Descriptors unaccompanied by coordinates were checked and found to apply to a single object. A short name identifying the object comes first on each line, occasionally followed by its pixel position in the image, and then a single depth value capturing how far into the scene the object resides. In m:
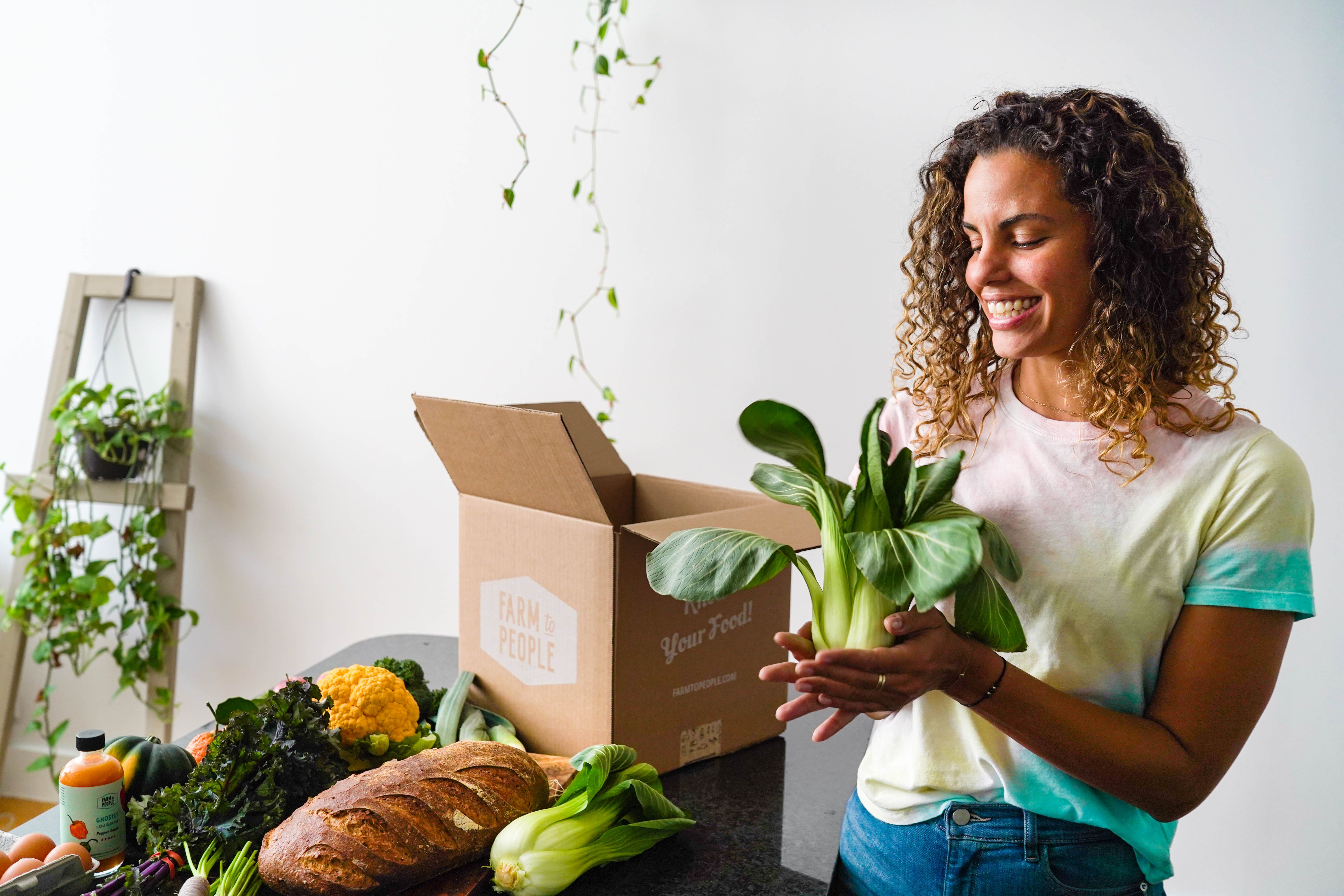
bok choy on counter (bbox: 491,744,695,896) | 0.96
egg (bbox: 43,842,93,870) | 0.91
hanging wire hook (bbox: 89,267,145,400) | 2.64
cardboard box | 1.14
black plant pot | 2.59
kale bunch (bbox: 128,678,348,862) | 0.96
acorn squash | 1.04
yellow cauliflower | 1.14
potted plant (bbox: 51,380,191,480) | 2.56
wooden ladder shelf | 2.59
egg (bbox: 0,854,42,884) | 0.87
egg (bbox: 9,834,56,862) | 0.94
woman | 0.91
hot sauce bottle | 0.97
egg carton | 0.84
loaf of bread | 0.92
